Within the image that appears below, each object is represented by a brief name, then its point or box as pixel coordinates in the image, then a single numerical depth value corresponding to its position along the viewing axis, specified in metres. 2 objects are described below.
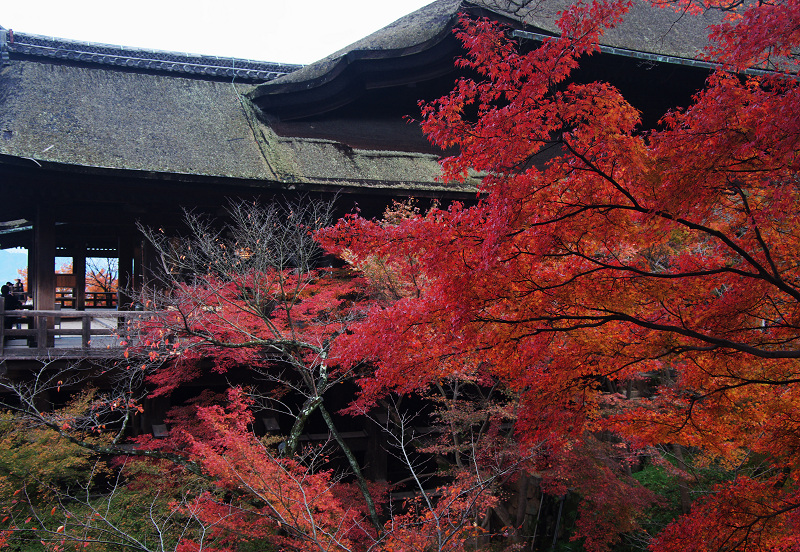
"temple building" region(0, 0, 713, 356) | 9.04
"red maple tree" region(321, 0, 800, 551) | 3.80
